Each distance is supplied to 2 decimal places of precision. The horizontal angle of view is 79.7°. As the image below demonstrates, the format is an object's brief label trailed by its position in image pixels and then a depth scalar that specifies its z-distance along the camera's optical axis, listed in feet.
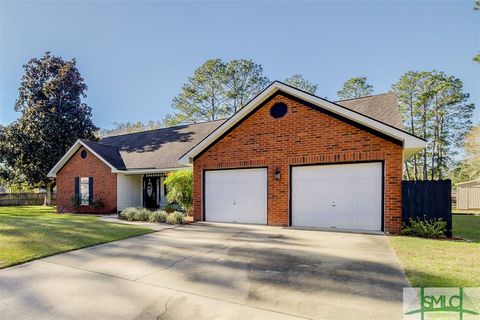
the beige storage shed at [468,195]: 76.13
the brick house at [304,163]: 31.30
